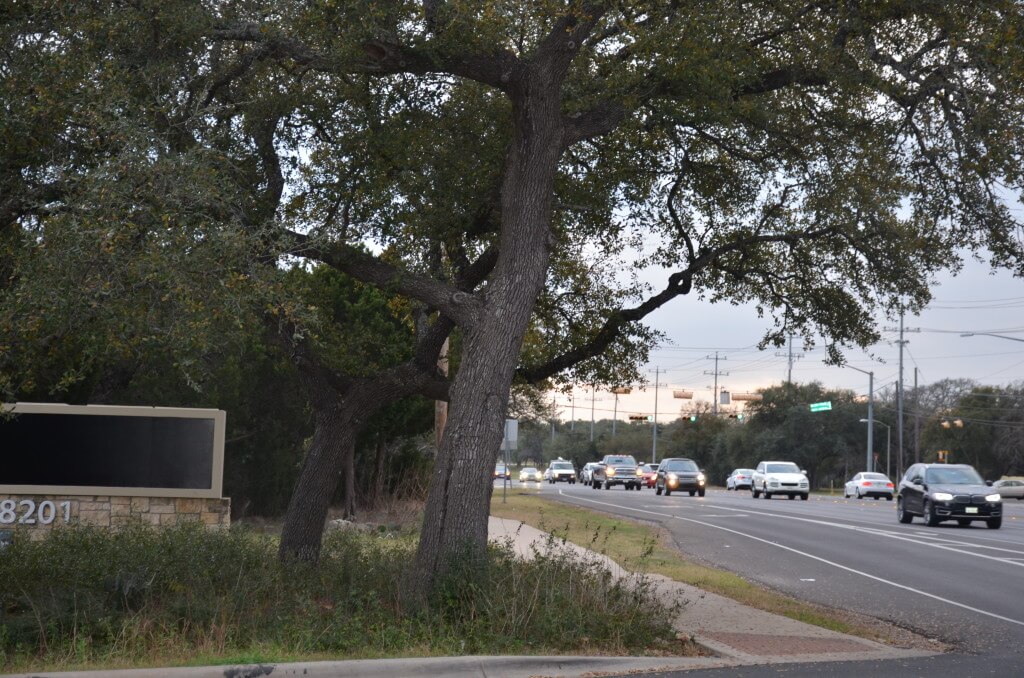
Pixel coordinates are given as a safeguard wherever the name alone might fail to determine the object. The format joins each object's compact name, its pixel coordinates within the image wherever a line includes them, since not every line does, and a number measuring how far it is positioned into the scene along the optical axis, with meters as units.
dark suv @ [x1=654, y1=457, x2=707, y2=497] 50.50
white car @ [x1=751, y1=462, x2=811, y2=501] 50.47
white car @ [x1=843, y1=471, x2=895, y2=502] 56.72
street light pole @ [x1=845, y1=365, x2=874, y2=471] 67.38
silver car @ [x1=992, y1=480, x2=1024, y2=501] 57.75
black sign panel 17.45
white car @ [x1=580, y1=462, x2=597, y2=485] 70.25
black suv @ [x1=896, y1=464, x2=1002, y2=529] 28.00
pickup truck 63.06
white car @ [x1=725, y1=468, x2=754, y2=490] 65.81
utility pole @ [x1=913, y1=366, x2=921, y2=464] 77.62
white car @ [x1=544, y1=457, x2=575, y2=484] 81.50
